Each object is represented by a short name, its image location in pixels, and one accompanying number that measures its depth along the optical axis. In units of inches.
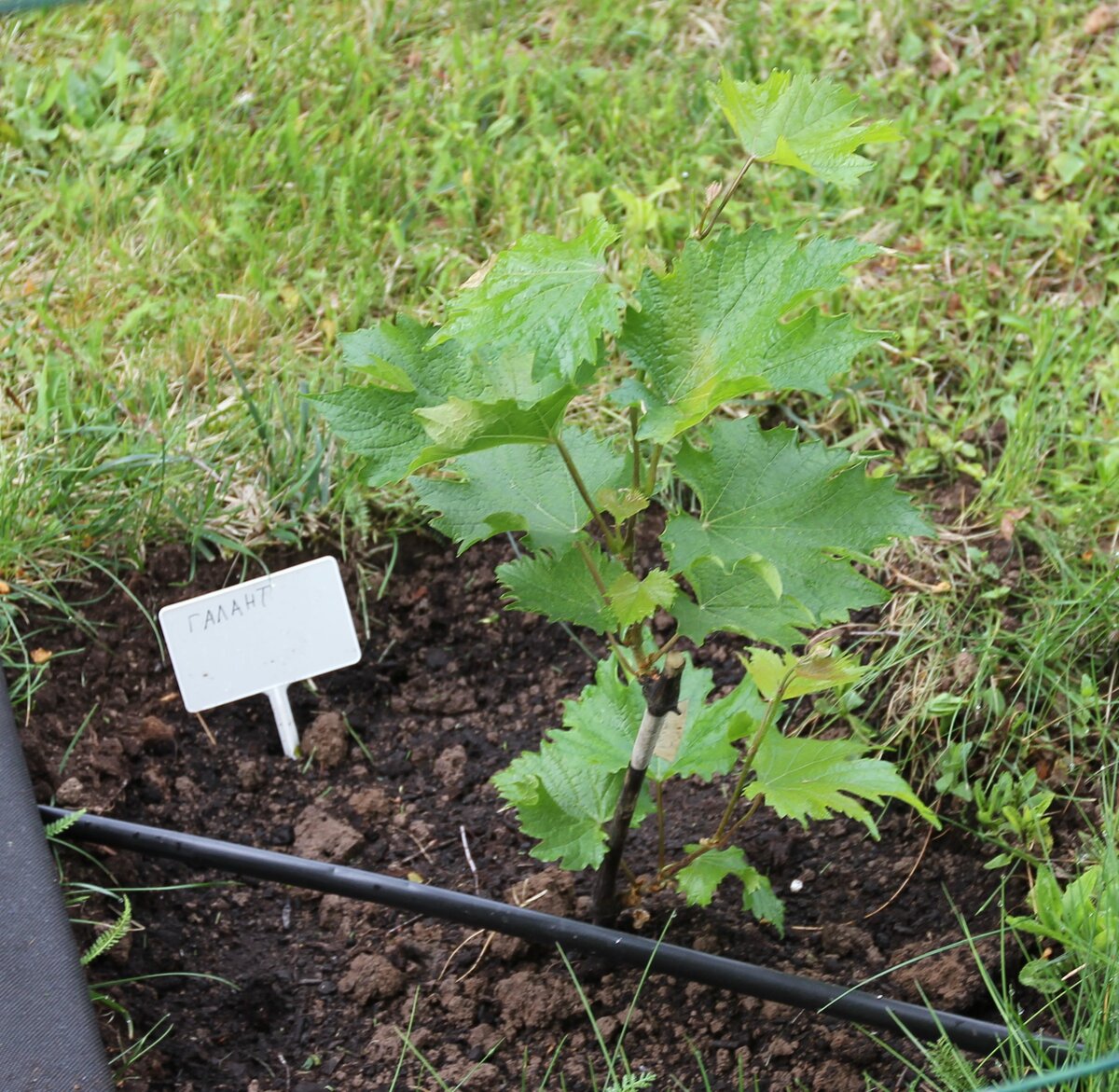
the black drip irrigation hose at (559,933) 55.7
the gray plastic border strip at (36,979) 52.6
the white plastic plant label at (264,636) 67.2
